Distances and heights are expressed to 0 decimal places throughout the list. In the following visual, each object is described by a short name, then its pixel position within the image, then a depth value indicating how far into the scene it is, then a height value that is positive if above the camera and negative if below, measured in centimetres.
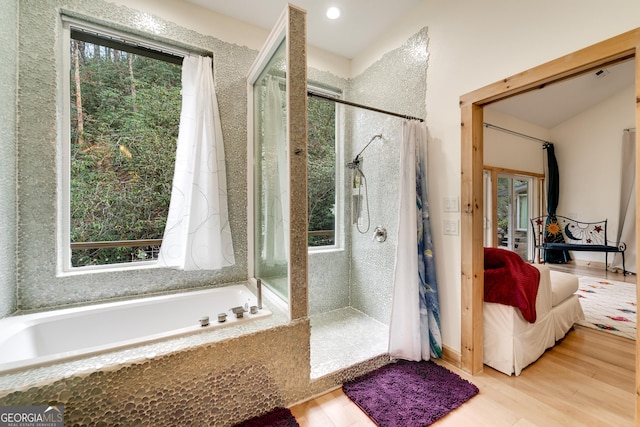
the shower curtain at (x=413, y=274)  194 -48
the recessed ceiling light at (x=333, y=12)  220 +180
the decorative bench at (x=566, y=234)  440 -41
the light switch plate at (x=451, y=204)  190 +7
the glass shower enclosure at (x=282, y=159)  151 +38
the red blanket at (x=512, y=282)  178 -53
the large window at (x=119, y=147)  189 +54
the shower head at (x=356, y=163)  276 +56
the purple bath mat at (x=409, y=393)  145 -118
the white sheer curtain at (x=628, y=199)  402 +21
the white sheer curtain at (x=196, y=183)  201 +25
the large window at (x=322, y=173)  277 +46
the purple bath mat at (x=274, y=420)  138 -117
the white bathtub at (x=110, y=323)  133 -72
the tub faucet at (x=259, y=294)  170 -55
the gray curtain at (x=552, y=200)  470 +23
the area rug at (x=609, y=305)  243 -108
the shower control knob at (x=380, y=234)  251 -21
